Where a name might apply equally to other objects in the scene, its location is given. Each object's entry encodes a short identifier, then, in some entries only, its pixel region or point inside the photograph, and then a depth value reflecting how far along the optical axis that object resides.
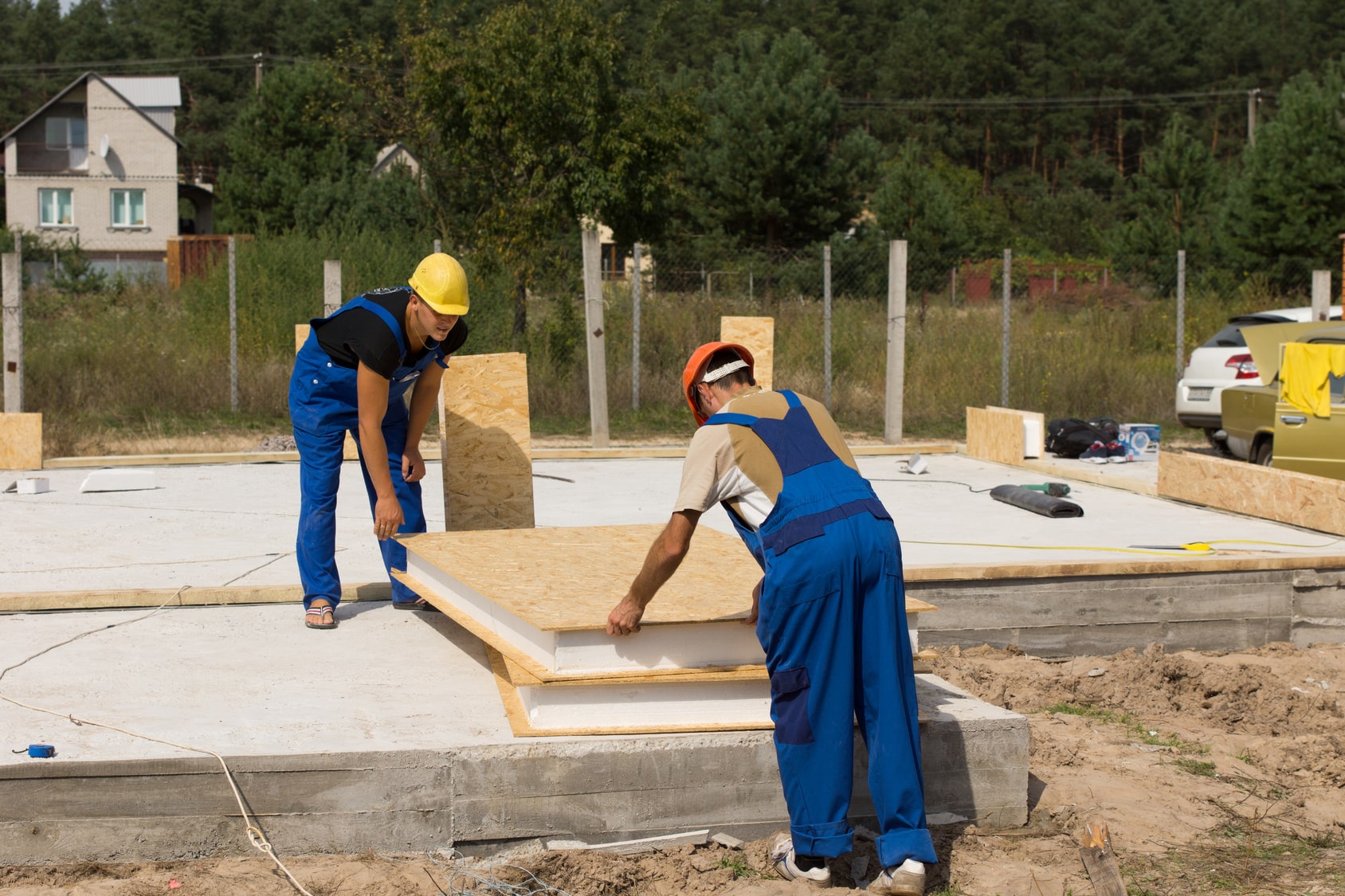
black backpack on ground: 13.27
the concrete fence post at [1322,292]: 15.53
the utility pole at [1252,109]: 50.00
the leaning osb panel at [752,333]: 10.68
